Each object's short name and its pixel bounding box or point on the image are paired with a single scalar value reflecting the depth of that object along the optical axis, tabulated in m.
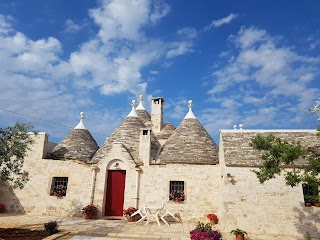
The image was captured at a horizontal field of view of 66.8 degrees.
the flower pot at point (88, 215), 12.08
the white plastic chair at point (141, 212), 11.09
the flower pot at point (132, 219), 11.65
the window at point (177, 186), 12.56
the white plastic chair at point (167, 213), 10.91
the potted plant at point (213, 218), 11.42
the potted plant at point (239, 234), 8.46
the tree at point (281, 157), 6.69
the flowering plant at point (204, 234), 7.07
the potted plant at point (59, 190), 13.02
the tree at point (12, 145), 8.27
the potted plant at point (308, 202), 10.02
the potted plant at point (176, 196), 12.10
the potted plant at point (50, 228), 8.44
